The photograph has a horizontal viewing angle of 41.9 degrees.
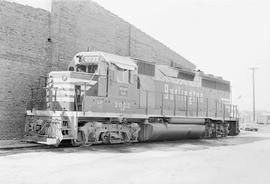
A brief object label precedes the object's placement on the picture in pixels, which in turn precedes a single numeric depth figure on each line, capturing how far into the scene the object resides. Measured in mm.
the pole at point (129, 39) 18483
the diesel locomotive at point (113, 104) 10516
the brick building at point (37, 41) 12086
